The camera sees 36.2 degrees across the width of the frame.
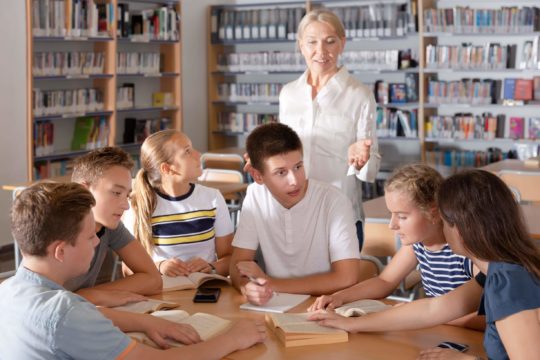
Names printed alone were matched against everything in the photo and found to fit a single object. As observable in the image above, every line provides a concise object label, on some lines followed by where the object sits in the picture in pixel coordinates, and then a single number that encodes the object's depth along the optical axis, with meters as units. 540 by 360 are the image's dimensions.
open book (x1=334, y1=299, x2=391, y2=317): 2.30
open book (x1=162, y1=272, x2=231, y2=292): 2.69
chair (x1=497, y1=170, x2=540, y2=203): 5.38
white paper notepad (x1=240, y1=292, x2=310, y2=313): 2.42
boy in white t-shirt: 2.80
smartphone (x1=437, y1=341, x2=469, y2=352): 2.03
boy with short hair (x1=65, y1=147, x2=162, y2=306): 2.63
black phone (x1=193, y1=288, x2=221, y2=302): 2.54
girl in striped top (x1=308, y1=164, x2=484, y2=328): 2.43
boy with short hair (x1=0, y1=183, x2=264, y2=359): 1.76
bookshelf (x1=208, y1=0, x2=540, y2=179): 7.82
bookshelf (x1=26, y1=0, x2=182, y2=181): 6.93
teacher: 3.53
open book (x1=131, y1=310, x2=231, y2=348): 2.12
